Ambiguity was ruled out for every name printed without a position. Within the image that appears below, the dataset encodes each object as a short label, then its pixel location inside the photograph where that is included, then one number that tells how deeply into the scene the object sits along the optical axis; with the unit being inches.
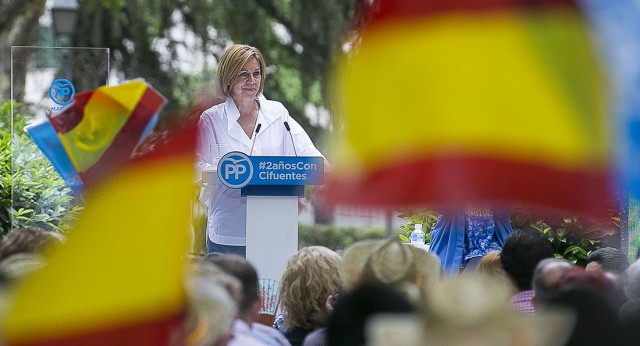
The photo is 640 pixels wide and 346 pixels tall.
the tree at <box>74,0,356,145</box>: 1327.5
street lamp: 1160.2
